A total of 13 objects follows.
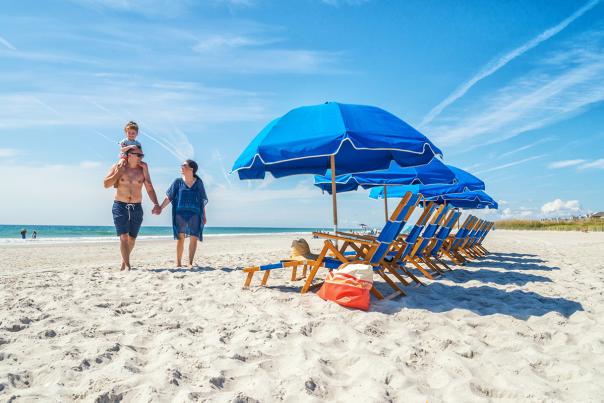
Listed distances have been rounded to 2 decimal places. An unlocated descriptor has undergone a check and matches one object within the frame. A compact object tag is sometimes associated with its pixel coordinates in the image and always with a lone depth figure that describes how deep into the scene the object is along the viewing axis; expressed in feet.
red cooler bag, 10.64
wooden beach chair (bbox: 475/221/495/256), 30.08
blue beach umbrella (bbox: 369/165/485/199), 23.20
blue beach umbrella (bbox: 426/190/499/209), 31.94
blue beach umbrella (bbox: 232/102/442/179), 11.82
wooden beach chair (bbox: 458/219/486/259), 26.04
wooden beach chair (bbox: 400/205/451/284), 14.82
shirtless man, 16.65
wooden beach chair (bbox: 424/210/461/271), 19.07
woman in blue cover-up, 18.13
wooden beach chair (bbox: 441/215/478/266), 22.60
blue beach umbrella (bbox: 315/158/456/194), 21.15
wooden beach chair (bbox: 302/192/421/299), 12.37
